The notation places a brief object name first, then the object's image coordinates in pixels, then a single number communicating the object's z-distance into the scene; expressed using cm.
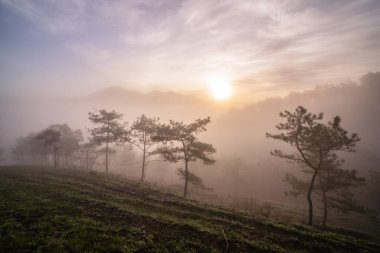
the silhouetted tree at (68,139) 8525
